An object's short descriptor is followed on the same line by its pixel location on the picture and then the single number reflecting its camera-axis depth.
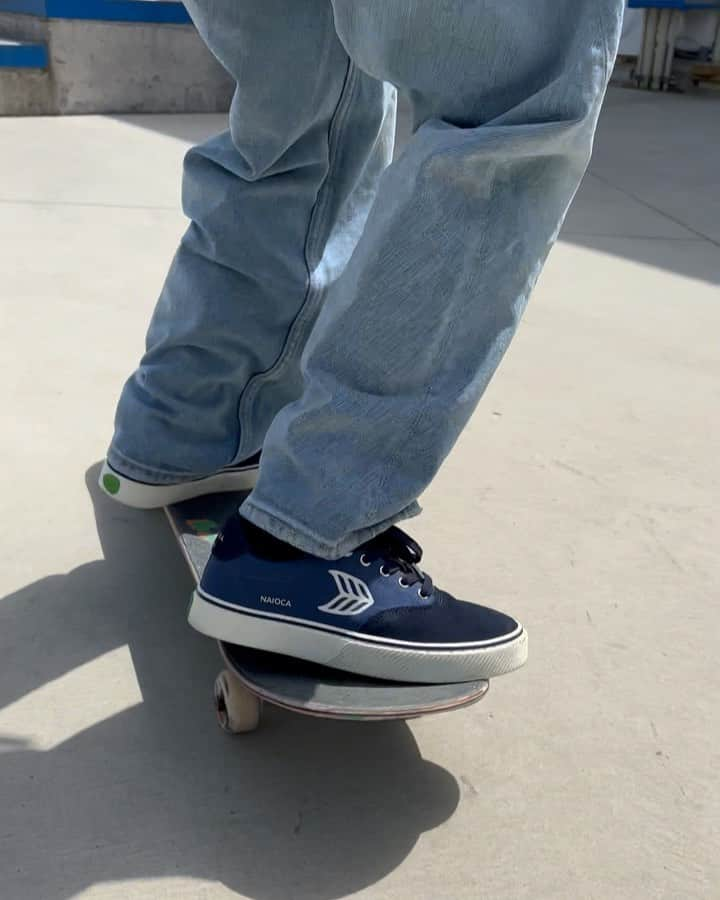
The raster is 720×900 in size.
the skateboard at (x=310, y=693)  0.93
